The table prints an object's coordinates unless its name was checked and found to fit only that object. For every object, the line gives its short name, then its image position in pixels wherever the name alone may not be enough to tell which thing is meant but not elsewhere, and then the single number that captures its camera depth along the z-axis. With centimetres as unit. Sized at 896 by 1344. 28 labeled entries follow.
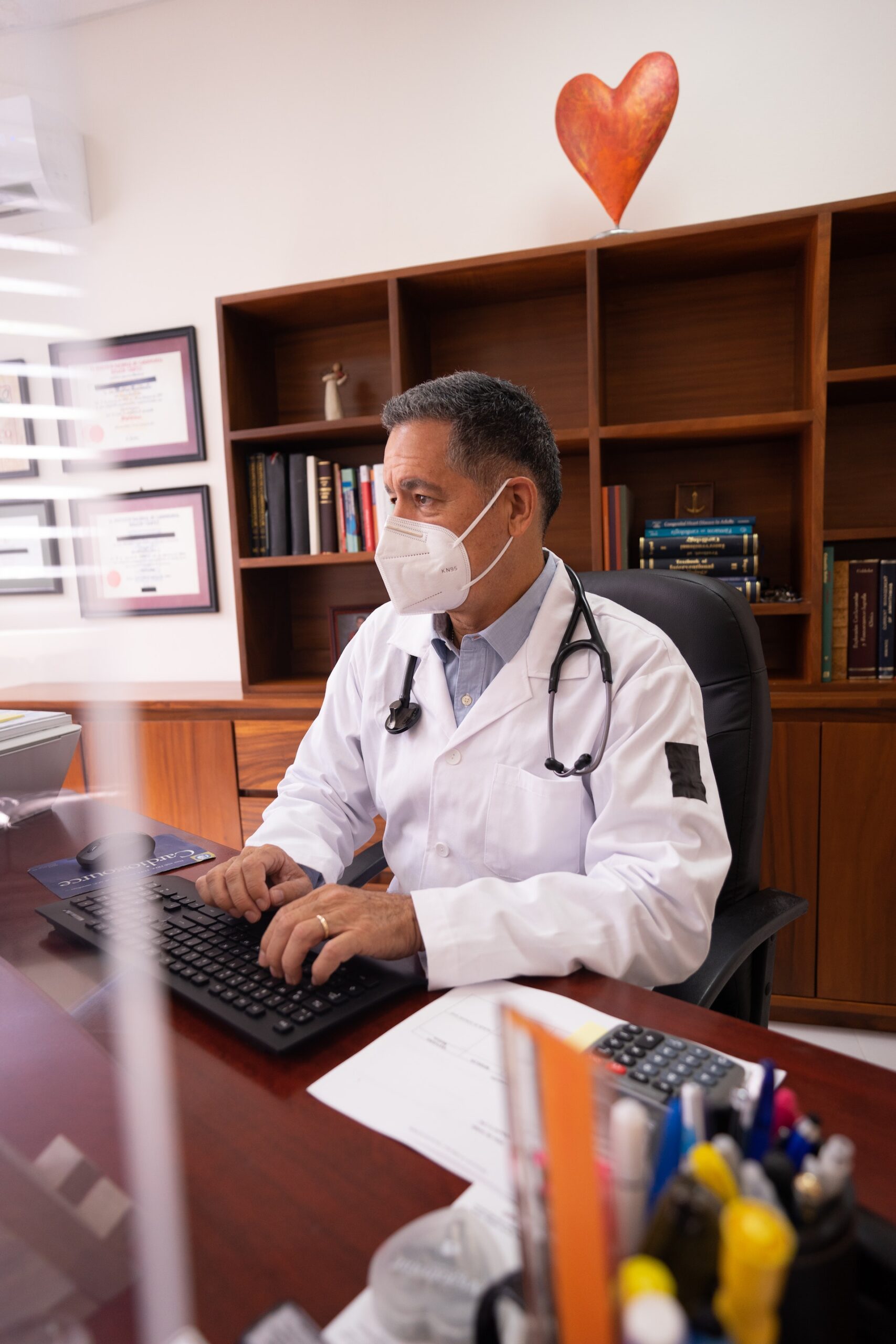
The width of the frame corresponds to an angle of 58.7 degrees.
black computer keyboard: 71
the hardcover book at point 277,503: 231
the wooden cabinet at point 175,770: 226
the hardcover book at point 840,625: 195
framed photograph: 241
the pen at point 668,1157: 36
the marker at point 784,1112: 37
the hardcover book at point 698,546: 202
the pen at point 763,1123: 36
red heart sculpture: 196
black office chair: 105
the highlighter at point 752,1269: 26
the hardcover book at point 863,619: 194
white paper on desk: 56
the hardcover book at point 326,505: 227
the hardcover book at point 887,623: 193
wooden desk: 46
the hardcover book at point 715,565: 200
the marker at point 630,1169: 30
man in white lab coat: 83
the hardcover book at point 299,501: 229
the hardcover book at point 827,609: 194
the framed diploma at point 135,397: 274
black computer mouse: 113
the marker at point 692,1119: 36
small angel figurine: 236
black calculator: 59
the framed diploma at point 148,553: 279
